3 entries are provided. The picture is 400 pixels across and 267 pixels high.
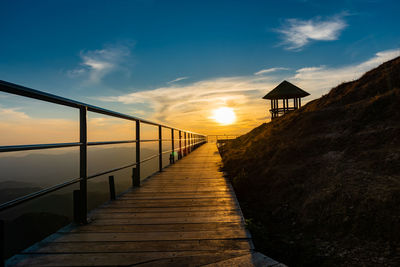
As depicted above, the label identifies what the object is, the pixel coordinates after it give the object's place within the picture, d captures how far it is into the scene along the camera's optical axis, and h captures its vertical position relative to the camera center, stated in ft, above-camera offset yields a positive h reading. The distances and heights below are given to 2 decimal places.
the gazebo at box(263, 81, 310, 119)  60.80 +11.23
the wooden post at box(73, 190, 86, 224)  7.63 -2.13
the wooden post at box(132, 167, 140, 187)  13.69 -2.05
